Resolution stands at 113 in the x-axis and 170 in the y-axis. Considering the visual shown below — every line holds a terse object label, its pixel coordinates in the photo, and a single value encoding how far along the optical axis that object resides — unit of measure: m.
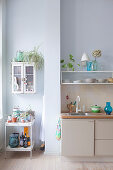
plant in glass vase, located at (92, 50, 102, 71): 3.68
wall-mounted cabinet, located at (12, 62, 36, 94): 3.67
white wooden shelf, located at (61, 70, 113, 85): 3.90
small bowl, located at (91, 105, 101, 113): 3.69
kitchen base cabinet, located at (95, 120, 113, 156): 3.25
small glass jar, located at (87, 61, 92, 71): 3.76
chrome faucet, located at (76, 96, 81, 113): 3.63
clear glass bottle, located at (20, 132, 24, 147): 3.52
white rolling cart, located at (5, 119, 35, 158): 3.43
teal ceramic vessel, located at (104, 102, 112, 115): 3.51
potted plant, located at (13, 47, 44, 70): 3.72
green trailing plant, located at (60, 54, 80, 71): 3.69
